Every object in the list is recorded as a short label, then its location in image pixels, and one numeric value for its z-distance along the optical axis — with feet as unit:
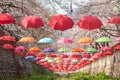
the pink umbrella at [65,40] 86.74
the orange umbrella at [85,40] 80.77
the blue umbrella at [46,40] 81.46
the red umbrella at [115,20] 51.66
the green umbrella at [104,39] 83.72
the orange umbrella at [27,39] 74.23
